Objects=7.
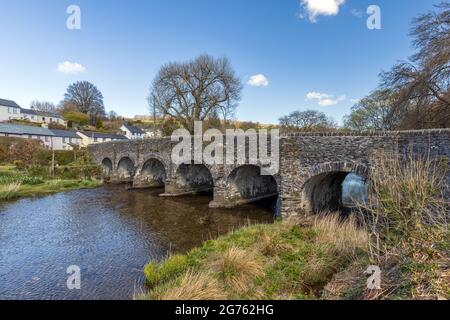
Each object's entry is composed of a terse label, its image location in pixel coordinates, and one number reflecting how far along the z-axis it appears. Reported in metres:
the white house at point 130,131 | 60.73
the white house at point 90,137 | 49.16
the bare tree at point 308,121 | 34.63
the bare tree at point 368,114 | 29.48
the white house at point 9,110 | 54.03
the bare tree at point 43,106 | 75.25
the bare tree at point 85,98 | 64.94
